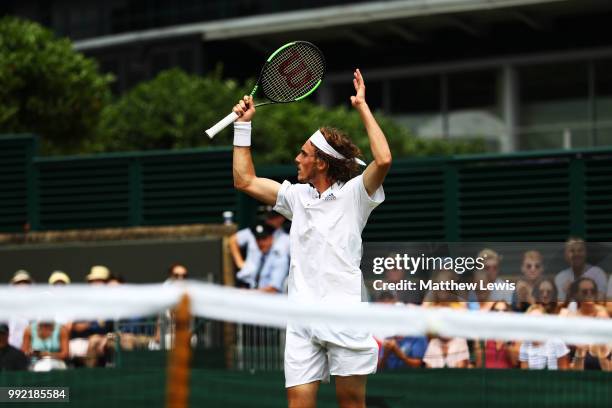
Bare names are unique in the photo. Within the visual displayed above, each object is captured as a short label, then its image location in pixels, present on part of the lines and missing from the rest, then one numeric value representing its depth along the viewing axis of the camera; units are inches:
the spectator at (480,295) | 567.3
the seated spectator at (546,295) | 607.2
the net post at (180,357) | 322.9
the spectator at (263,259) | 851.9
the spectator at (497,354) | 558.8
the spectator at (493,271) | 572.4
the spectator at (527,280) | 600.4
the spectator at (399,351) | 619.7
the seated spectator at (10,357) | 569.0
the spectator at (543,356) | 542.6
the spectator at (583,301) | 598.2
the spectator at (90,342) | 580.6
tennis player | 432.8
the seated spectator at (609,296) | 595.7
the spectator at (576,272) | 599.3
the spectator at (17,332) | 496.4
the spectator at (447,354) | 573.0
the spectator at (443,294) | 560.2
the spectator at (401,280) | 564.2
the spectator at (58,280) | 879.7
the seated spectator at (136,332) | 667.8
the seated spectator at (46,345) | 552.8
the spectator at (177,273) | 889.0
